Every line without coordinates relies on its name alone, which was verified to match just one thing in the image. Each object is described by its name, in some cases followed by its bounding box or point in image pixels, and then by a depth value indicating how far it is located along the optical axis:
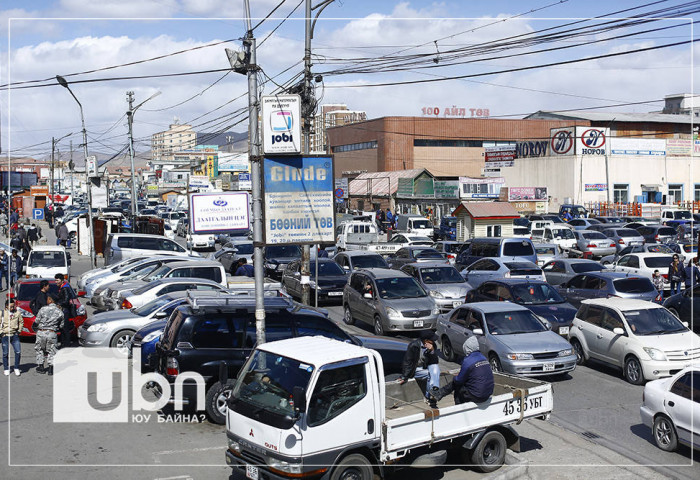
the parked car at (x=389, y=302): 18.58
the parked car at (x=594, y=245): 36.63
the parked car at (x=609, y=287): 19.25
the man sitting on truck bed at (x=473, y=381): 8.84
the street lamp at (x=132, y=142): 38.47
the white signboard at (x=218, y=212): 31.11
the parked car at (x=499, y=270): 24.23
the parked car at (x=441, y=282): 21.34
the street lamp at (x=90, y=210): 33.25
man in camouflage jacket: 13.64
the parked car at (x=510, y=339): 13.86
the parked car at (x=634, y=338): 13.67
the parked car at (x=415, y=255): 29.20
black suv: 11.04
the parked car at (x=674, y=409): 9.71
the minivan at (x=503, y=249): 27.50
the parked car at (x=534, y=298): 17.14
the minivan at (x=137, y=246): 29.59
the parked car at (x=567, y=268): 24.11
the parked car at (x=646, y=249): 30.02
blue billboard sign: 11.70
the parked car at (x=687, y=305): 18.09
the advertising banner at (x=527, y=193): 55.34
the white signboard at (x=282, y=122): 11.93
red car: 16.94
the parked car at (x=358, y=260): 26.44
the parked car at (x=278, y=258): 28.75
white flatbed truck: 7.57
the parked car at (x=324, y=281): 24.34
